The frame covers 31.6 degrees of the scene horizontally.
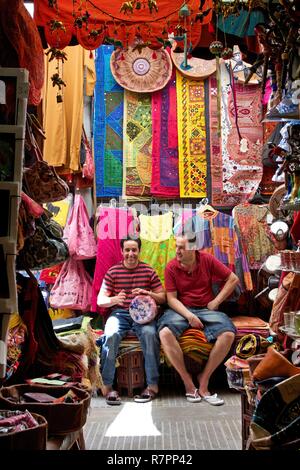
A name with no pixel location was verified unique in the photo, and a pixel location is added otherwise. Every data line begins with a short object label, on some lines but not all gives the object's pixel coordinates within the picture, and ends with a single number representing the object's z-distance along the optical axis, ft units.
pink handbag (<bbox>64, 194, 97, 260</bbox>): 18.92
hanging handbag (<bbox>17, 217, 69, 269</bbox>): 8.39
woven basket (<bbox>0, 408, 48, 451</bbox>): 5.59
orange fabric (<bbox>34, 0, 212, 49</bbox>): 11.43
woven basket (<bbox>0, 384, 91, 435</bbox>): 7.04
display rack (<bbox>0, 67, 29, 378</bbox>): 5.30
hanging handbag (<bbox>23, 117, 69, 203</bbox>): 8.30
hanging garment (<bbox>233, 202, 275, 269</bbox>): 18.95
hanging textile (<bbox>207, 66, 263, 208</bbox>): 19.86
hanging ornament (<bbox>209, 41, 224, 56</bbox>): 10.21
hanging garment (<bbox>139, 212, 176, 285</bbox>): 18.80
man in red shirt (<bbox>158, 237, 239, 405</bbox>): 15.44
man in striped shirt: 15.48
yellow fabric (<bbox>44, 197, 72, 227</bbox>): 19.49
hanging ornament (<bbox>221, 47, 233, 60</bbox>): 10.21
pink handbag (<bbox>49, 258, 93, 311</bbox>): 18.62
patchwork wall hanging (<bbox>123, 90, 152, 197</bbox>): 20.22
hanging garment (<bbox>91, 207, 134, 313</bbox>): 18.45
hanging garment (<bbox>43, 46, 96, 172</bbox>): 18.95
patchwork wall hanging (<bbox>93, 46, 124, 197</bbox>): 20.20
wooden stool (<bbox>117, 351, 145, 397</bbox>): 15.76
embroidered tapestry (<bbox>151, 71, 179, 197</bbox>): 20.08
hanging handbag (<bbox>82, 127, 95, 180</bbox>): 19.12
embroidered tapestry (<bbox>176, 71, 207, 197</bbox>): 20.08
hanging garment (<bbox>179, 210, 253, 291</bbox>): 18.34
